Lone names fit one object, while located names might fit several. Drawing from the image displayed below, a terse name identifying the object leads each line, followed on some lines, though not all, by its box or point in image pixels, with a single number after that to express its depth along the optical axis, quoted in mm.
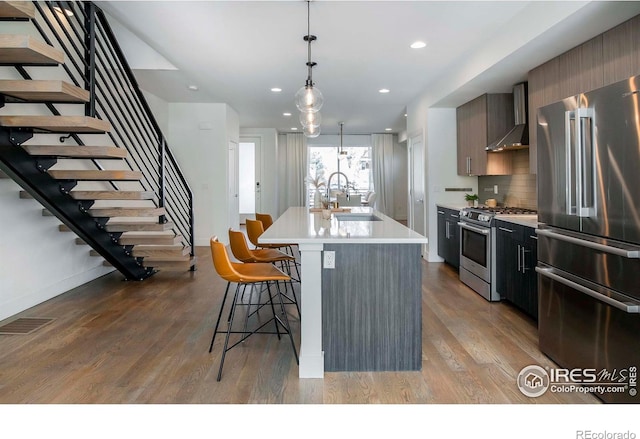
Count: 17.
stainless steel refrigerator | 2031
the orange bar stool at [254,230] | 4297
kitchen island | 2596
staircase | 2783
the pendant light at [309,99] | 3932
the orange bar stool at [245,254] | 3525
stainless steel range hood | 4473
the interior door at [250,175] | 11266
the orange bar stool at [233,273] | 2666
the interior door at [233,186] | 8375
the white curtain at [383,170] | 12328
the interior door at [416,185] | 6816
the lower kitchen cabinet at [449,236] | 5495
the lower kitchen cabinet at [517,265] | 3541
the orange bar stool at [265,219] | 5191
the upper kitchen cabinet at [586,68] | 2873
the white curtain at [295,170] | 12078
